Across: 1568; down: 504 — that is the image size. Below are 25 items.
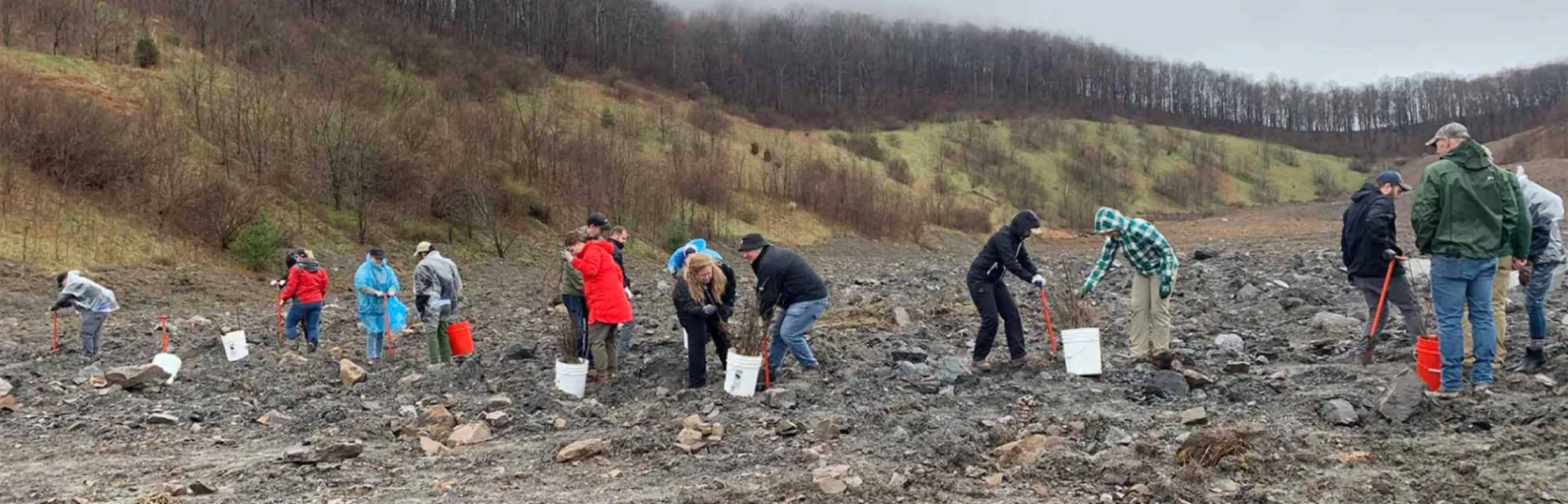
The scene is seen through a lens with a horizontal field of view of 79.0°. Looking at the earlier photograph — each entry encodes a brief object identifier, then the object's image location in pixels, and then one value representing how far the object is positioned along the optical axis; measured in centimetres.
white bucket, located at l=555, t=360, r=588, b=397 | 780
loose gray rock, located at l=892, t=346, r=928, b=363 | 862
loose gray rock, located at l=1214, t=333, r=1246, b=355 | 855
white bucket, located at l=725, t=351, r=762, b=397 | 732
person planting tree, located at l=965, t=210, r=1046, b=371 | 807
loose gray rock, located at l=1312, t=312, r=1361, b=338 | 912
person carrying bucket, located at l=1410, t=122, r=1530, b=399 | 568
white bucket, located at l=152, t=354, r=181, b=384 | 880
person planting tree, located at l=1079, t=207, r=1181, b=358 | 777
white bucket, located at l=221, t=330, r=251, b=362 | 1022
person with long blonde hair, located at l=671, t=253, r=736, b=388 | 768
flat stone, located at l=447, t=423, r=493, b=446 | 645
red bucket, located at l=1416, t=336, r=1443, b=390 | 605
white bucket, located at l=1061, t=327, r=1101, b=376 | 742
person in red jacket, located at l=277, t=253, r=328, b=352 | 1109
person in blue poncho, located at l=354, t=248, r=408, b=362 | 1045
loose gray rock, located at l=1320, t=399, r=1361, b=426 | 560
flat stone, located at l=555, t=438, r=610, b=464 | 585
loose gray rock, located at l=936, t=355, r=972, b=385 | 769
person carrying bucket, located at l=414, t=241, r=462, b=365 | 959
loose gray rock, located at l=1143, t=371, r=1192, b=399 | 675
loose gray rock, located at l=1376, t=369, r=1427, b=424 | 553
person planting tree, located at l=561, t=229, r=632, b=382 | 802
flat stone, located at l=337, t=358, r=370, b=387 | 879
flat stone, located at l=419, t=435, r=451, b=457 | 618
